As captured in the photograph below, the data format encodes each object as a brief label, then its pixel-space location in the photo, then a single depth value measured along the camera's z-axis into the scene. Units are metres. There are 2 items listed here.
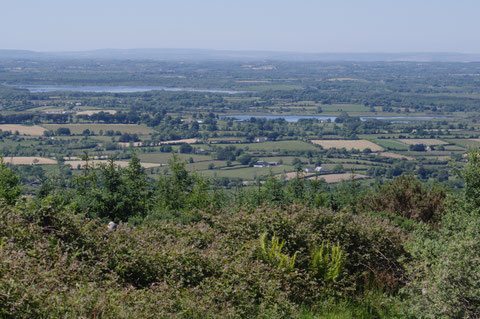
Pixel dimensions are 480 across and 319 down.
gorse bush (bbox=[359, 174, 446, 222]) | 30.11
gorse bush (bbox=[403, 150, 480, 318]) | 10.89
